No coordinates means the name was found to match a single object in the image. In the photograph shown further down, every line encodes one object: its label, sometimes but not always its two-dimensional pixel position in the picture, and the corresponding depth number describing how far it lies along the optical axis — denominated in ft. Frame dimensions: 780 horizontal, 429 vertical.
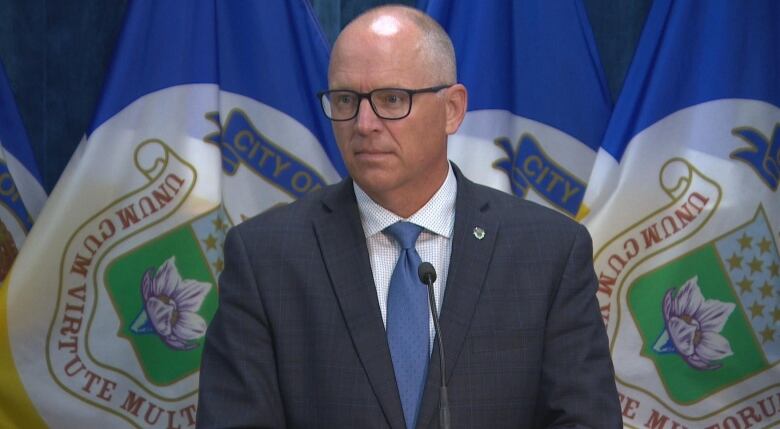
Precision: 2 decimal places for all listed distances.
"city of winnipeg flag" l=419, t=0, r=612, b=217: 21.90
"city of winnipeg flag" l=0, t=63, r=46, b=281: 21.95
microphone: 11.31
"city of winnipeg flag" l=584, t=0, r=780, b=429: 21.07
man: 12.56
